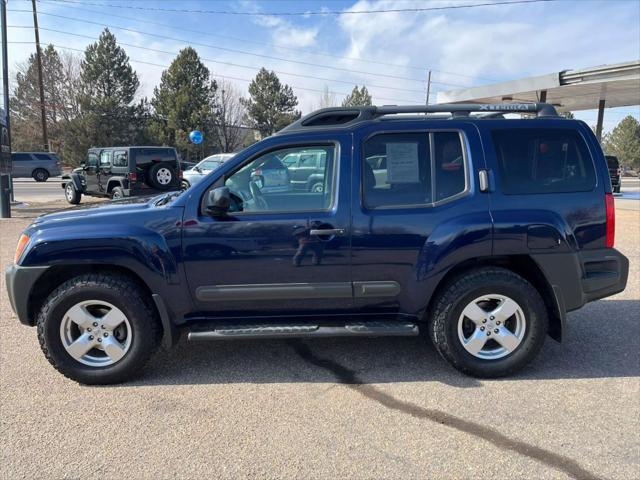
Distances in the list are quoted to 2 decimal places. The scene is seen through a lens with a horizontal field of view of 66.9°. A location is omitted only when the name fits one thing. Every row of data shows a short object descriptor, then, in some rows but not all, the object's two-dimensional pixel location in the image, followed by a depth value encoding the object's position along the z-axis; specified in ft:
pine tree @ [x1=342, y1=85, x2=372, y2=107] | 247.44
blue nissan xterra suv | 11.30
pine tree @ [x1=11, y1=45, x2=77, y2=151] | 147.33
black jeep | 48.49
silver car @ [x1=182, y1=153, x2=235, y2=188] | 59.26
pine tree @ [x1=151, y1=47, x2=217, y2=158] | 144.15
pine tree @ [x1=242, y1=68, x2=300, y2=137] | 175.01
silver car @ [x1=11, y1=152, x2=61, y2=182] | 99.90
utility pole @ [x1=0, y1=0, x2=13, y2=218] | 40.01
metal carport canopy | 48.26
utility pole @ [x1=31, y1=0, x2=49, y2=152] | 115.85
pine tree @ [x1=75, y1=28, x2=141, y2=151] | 136.05
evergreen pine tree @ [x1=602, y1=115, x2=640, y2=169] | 190.90
